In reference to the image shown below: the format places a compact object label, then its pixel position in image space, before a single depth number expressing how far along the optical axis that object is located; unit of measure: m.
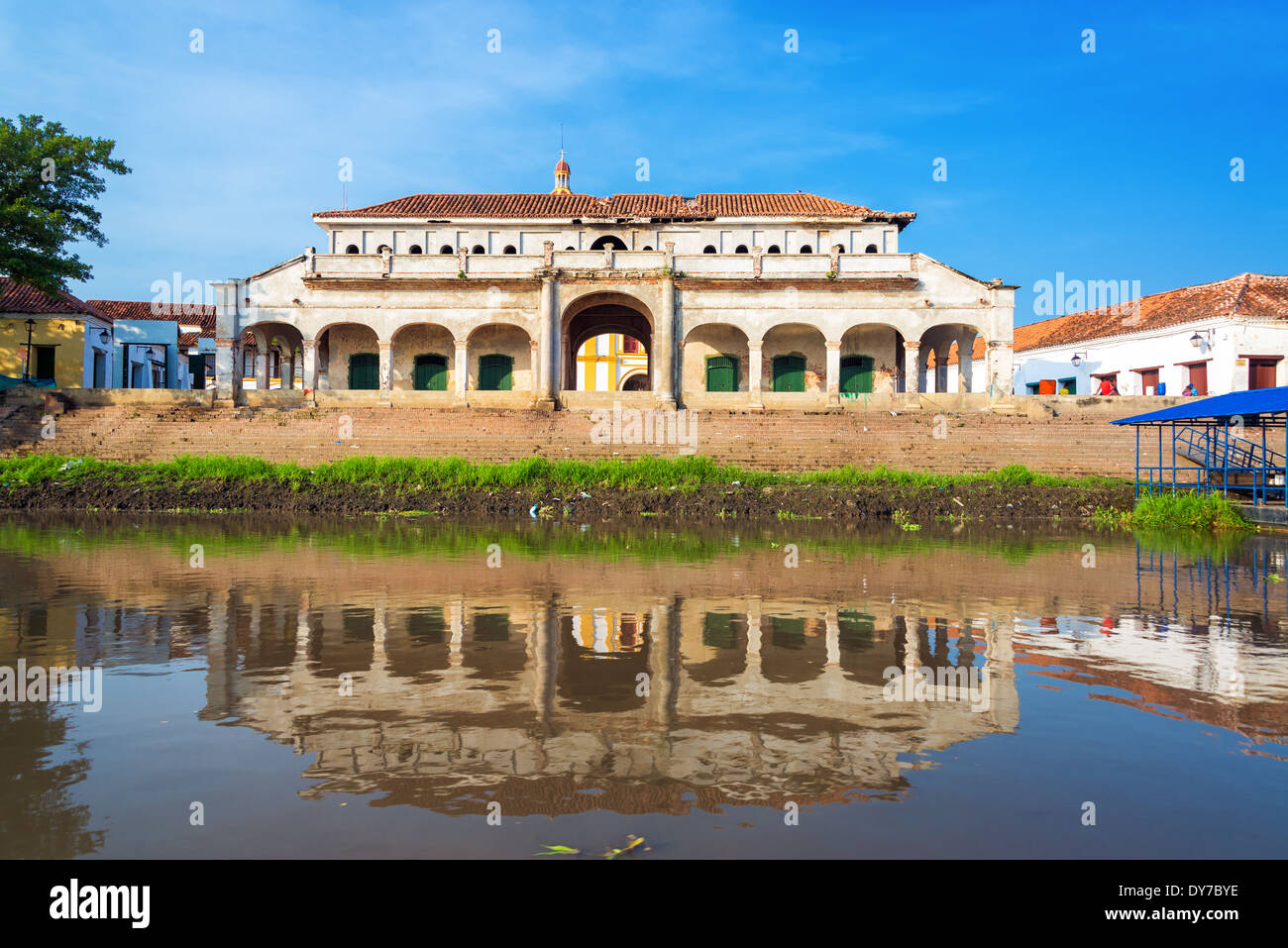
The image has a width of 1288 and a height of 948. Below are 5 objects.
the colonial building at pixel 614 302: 26.66
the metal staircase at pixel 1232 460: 17.84
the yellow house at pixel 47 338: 32.81
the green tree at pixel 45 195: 25.17
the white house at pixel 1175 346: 29.81
